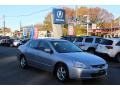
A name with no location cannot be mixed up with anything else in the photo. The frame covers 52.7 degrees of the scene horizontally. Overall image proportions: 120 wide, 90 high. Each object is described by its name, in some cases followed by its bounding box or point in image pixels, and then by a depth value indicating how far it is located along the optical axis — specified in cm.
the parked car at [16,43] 1809
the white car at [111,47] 696
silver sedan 395
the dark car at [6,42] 1909
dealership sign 1807
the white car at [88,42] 873
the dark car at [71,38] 998
